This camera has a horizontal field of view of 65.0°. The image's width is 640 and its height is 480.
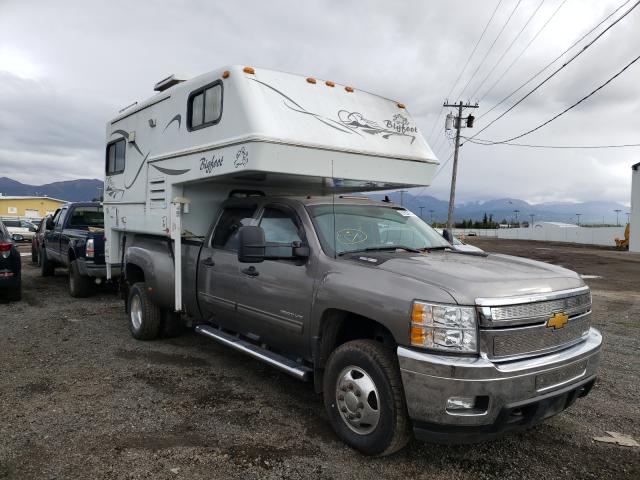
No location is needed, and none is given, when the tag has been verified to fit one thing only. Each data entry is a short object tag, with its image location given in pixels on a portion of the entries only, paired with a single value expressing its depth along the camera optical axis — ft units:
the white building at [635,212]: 105.91
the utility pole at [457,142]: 103.91
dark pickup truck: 29.68
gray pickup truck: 10.07
